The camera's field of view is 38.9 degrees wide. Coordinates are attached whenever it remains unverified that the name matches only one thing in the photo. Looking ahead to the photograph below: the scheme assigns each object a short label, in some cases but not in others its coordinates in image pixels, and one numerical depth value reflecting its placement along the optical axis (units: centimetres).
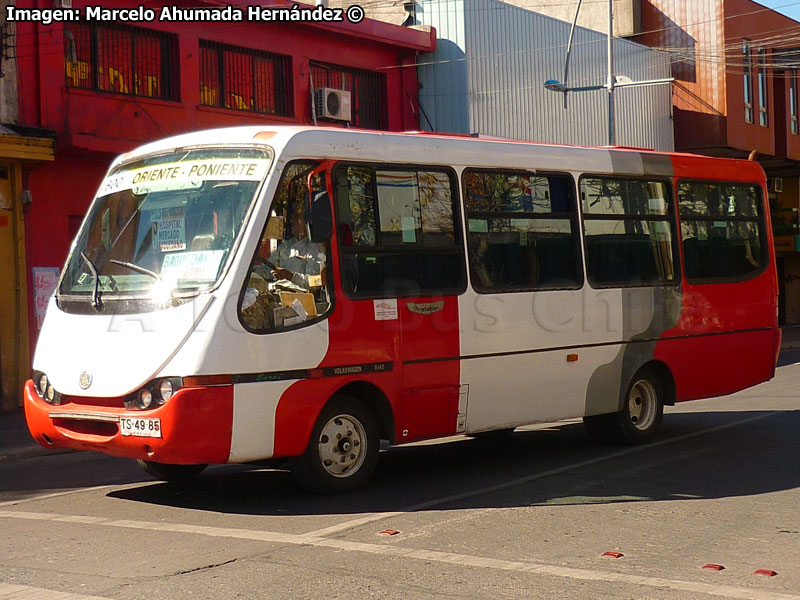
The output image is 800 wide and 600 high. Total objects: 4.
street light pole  2448
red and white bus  797
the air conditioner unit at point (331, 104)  2109
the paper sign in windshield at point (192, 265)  808
